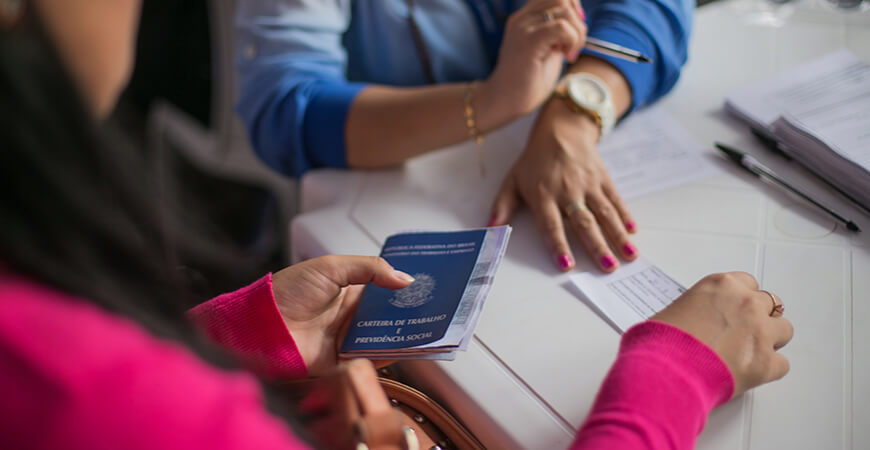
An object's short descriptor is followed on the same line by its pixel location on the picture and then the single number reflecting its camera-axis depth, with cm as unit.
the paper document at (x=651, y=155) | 104
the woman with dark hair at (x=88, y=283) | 41
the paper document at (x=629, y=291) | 83
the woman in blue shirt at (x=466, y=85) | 100
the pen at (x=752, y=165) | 100
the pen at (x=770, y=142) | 102
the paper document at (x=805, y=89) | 110
